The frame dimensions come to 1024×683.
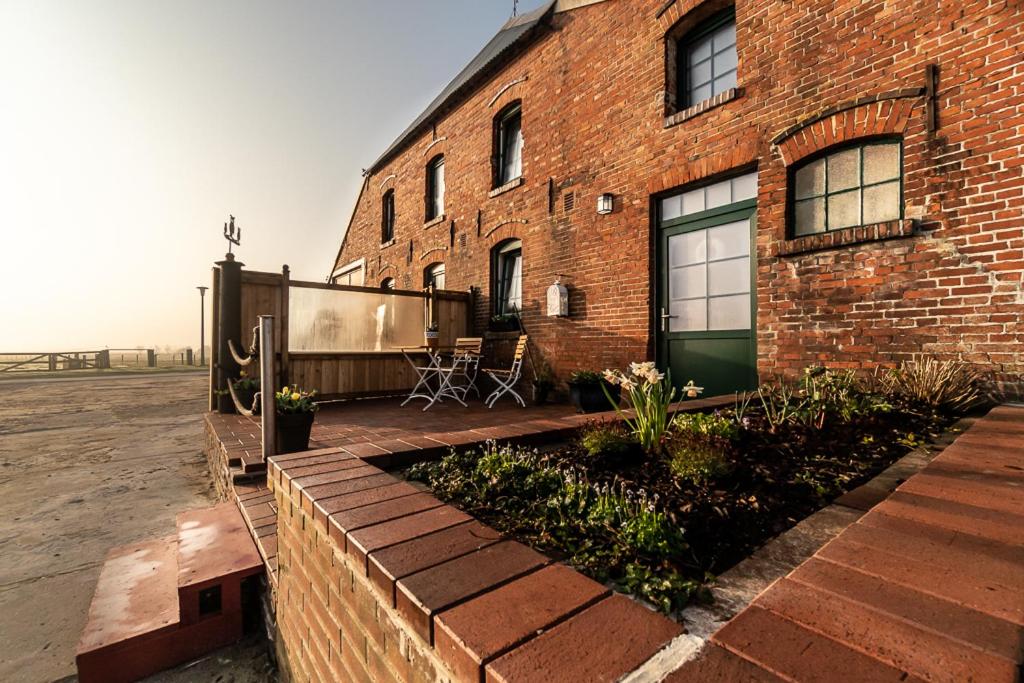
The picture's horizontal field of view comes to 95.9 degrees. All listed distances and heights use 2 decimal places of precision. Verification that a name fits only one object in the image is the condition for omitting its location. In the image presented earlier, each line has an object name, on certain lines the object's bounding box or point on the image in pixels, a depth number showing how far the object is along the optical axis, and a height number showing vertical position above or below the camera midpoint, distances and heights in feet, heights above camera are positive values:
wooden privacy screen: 18.80 -0.88
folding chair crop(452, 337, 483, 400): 21.47 -1.16
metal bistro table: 20.38 -1.70
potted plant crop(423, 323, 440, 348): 22.30 +0.06
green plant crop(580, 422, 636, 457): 6.81 -1.56
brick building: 10.80 +4.93
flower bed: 3.96 -1.79
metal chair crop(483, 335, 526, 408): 19.83 -1.59
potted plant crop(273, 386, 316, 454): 10.21 -1.86
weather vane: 24.19 +5.43
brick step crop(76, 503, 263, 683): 5.94 -3.85
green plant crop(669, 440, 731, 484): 5.70 -1.58
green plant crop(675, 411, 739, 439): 7.57 -1.52
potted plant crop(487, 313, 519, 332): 23.84 +0.80
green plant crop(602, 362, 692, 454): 7.55 -1.17
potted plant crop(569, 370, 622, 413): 16.06 -1.87
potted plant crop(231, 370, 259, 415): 16.05 -1.82
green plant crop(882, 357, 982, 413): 10.09 -1.06
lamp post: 72.13 +3.26
